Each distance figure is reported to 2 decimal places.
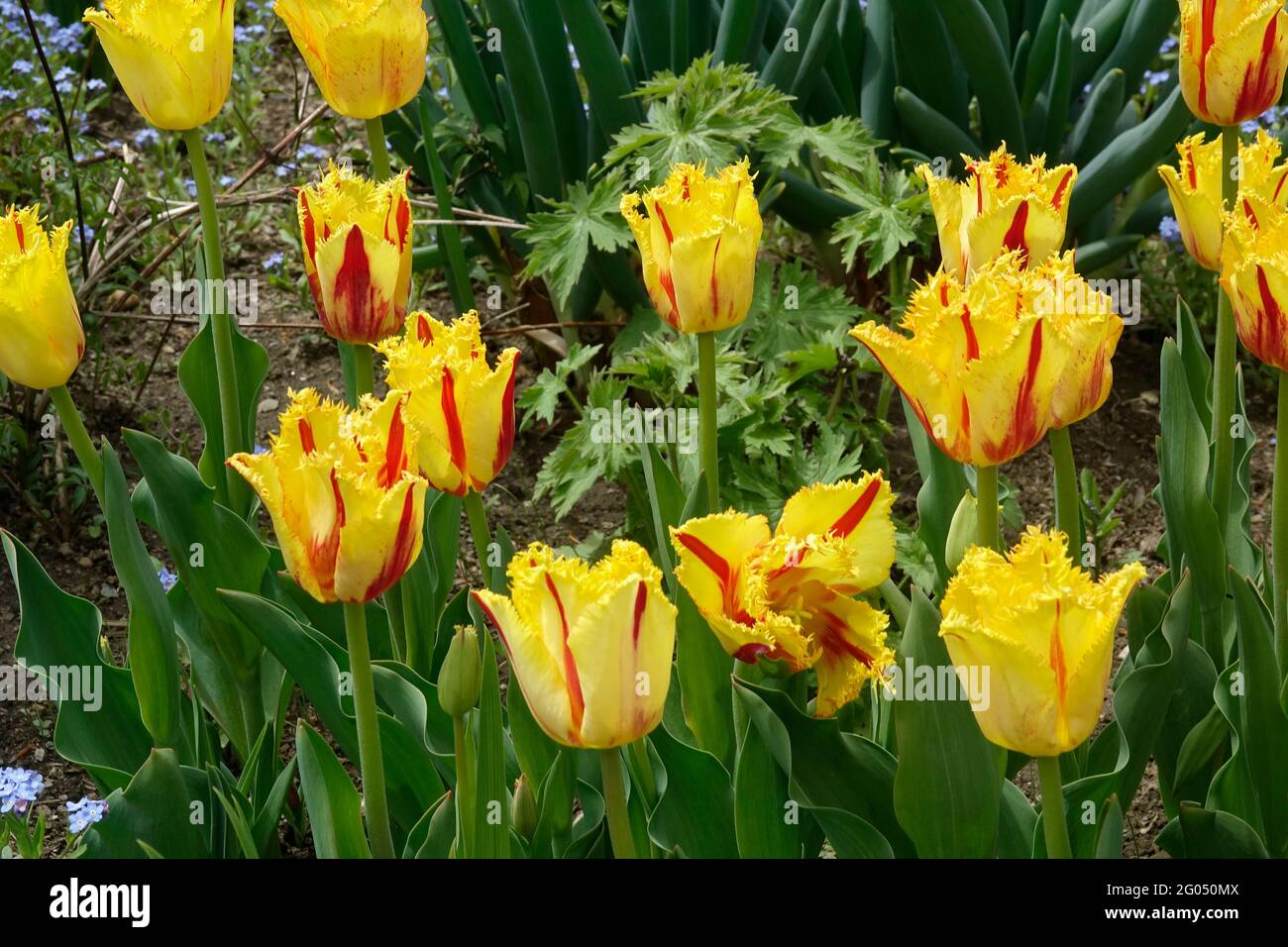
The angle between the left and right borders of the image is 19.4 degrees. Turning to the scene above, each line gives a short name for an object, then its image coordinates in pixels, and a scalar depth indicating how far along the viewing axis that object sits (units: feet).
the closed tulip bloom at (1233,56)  4.74
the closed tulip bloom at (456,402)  4.41
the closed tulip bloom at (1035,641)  4.05
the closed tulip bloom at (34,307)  4.63
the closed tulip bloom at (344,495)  4.18
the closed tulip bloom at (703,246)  4.54
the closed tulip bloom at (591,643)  4.07
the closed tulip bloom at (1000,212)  4.57
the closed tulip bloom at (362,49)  4.82
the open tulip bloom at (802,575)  4.30
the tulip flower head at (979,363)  4.21
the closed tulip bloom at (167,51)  4.82
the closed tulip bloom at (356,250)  4.66
